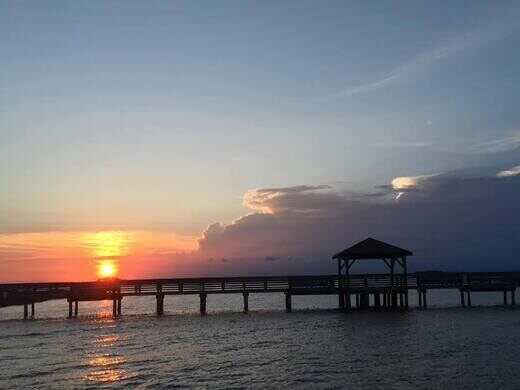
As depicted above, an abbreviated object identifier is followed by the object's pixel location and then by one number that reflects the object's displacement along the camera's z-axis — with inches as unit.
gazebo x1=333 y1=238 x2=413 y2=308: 1590.8
